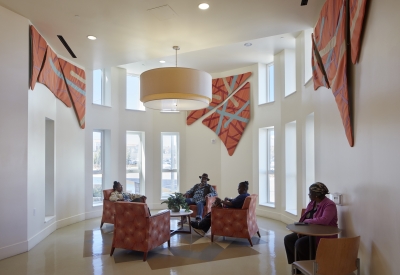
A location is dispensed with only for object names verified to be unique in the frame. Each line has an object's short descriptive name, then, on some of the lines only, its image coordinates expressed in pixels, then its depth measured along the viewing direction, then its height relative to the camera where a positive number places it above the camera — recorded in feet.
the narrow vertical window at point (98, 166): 27.78 -1.59
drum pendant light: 16.05 +3.39
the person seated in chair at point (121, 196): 21.12 -3.44
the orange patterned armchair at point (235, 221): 17.74 -4.36
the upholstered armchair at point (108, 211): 21.71 -4.54
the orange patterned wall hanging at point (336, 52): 11.44 +3.89
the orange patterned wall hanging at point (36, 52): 17.42 +5.77
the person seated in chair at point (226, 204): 18.26 -3.40
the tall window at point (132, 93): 30.79 +5.67
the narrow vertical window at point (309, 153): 20.13 -0.39
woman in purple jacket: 11.91 -2.81
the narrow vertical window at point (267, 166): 27.11 -1.64
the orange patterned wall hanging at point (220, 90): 29.19 +5.72
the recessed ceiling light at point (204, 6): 14.75 +6.98
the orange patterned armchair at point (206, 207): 23.19 -4.55
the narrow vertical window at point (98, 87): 27.96 +5.76
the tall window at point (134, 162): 30.27 -1.35
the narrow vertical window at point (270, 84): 27.50 +5.81
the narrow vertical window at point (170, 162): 31.65 -1.50
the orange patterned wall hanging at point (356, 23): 9.90 +4.19
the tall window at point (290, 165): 24.06 -1.44
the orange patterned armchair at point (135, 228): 15.20 -4.05
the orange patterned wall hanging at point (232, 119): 28.37 +2.81
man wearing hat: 24.07 -3.64
